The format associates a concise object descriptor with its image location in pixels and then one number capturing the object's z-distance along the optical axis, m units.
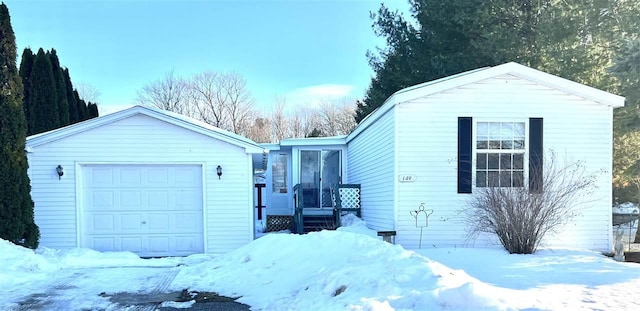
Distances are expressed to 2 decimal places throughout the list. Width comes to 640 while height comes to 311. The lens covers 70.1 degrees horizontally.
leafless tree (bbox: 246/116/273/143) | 38.00
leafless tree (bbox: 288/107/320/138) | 38.91
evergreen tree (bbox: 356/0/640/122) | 13.89
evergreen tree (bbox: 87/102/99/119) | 21.14
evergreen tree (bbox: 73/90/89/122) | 19.00
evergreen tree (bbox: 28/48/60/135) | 15.73
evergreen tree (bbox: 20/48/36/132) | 15.95
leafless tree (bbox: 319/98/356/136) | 36.94
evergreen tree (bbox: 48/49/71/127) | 16.58
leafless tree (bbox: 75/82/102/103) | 41.03
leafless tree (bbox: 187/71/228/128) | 38.22
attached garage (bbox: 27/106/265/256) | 10.24
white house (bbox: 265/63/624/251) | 9.84
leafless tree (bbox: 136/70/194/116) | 37.41
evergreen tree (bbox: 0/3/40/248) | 9.20
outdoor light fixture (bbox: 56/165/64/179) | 10.18
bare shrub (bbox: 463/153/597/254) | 8.71
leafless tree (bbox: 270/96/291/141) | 39.25
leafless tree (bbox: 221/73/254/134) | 38.38
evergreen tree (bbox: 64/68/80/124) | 18.12
